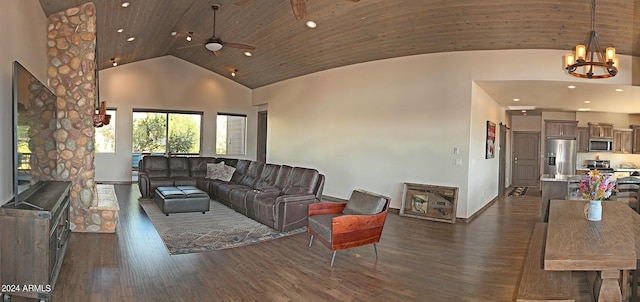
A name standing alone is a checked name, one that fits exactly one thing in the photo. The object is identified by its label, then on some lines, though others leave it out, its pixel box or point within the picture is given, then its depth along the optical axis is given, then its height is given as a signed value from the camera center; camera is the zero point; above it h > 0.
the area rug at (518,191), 10.82 -1.20
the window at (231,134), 12.55 +0.37
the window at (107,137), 11.01 +0.17
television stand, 2.91 -0.83
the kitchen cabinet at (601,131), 11.02 +0.59
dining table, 2.28 -0.61
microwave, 11.00 +0.19
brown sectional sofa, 5.86 -0.77
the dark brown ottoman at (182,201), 6.66 -0.99
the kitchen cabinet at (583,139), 11.31 +0.36
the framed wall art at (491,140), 8.25 +0.21
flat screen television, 3.11 +0.10
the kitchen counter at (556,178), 6.56 -0.46
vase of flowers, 3.24 -0.34
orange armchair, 4.35 -0.87
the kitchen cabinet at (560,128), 11.41 +0.68
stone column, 5.24 +0.60
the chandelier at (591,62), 4.67 +1.13
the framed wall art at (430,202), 6.81 -0.96
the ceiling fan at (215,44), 6.49 +1.71
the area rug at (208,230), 4.97 -1.25
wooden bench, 2.69 -1.00
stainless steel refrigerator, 11.34 -0.15
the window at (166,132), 11.41 +0.37
